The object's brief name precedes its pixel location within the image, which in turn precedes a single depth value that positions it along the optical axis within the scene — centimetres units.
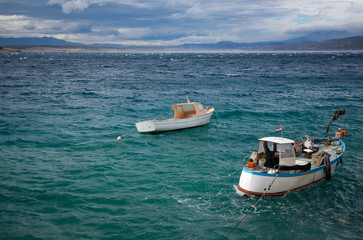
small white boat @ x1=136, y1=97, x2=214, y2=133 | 3008
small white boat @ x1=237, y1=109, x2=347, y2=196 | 1653
